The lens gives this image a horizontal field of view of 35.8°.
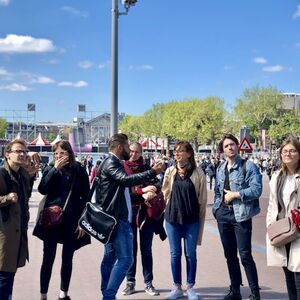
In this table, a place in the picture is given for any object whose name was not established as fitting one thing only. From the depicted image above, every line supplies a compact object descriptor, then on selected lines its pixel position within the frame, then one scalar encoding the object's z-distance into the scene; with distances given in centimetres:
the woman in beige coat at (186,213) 532
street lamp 1079
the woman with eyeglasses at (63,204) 485
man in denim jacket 498
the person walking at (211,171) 2172
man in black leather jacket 439
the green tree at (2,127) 11356
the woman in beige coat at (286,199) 406
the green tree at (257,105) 6750
